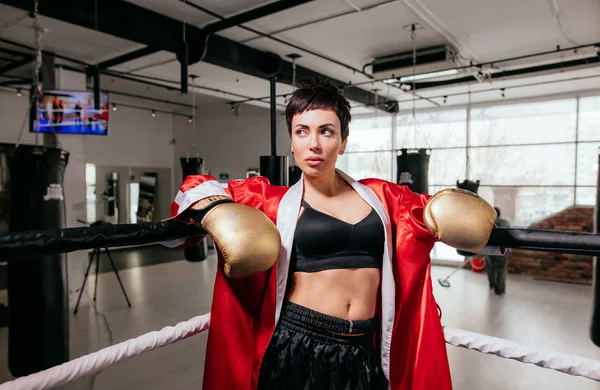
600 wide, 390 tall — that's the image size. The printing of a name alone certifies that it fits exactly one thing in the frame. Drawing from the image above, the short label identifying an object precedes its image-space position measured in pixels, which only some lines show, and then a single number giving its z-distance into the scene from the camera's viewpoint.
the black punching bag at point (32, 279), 2.79
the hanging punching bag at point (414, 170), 5.63
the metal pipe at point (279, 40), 3.56
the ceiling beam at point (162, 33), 3.11
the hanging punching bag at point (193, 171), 6.02
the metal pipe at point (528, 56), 4.52
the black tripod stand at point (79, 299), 4.55
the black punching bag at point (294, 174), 5.62
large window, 6.66
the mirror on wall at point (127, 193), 8.75
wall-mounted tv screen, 4.82
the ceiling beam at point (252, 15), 3.45
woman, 1.20
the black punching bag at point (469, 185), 5.66
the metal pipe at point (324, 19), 3.54
